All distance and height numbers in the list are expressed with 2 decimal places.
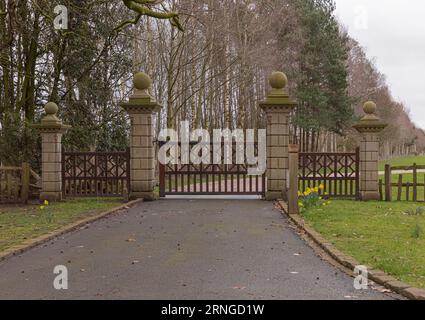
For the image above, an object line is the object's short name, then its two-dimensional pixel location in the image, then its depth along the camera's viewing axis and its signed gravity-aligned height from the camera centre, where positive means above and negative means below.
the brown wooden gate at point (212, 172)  16.55 -0.51
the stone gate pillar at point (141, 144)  16.34 +0.37
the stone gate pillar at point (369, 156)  16.06 +0.05
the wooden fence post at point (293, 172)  12.27 -0.35
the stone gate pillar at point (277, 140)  16.12 +0.52
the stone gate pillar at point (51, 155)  16.28 +0.00
